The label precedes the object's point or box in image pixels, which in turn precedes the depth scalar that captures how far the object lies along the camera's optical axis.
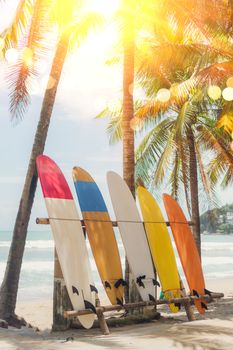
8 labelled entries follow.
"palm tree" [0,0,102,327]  9.82
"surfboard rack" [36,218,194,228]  7.61
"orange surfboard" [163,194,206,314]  9.34
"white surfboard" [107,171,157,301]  8.50
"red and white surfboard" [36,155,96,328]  7.43
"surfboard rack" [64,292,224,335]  7.21
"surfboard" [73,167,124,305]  8.20
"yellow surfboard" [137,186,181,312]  8.85
